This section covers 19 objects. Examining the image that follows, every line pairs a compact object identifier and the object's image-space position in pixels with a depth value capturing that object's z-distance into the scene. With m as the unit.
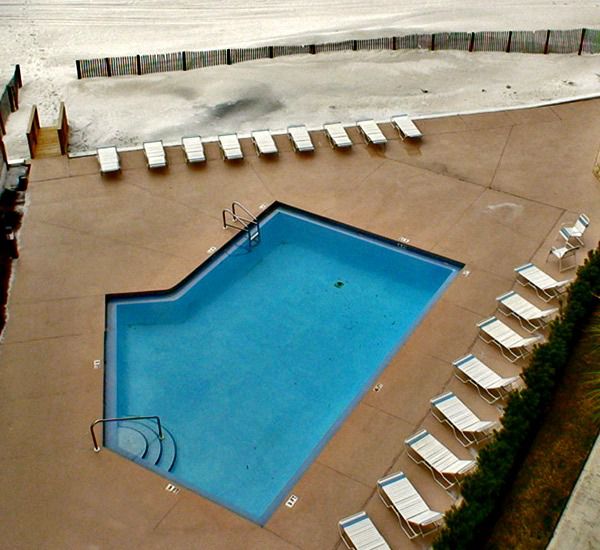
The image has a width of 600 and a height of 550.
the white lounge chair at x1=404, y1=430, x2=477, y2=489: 13.30
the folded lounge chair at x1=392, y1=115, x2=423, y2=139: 22.94
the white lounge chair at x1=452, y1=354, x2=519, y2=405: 14.93
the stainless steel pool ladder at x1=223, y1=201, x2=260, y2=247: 19.53
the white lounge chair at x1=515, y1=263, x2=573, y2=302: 17.22
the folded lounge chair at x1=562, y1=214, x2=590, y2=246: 18.58
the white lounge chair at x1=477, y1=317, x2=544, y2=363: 15.86
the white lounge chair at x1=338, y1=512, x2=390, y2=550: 12.16
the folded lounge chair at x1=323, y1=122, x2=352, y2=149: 22.47
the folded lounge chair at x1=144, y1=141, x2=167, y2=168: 21.41
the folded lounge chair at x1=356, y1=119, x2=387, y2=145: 22.63
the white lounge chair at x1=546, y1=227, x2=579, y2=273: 18.17
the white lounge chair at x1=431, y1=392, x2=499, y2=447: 14.03
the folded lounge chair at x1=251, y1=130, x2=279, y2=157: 22.02
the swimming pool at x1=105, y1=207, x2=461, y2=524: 14.42
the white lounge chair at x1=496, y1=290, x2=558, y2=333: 16.47
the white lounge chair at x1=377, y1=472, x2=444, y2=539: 12.49
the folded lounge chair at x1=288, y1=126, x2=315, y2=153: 22.22
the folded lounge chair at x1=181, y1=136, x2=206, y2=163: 21.70
